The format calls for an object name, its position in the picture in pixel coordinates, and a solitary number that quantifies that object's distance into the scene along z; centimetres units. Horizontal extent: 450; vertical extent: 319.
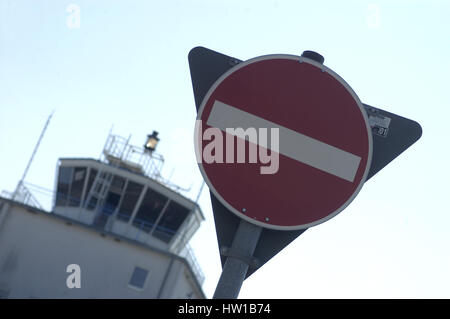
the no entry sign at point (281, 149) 758
